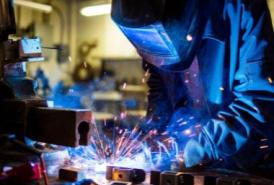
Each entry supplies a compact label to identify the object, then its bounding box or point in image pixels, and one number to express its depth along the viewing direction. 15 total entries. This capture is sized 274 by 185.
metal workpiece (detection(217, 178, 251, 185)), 1.15
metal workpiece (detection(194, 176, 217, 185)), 1.22
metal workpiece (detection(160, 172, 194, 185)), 1.19
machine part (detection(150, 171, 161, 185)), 1.23
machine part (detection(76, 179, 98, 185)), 1.17
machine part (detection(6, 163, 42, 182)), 1.07
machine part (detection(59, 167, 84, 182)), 1.25
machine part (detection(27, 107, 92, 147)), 1.13
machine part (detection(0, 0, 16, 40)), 1.31
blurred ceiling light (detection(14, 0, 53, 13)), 2.63
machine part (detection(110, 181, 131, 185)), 1.21
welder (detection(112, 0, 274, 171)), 1.34
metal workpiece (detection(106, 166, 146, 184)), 1.26
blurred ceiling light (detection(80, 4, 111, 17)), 2.99
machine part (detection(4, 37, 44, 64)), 1.31
